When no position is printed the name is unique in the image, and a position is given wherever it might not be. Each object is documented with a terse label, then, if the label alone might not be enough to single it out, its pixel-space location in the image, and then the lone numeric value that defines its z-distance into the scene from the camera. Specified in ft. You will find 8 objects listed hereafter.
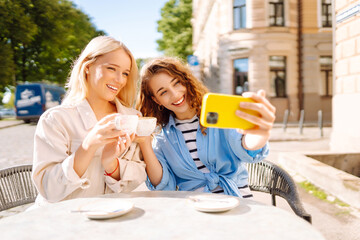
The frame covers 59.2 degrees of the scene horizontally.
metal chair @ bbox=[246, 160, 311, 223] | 6.91
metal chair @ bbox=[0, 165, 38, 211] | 7.39
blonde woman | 5.98
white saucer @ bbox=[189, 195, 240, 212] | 4.78
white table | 4.12
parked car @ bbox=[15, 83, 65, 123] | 68.13
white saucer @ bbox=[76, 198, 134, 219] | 4.66
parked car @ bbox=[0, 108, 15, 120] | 142.39
